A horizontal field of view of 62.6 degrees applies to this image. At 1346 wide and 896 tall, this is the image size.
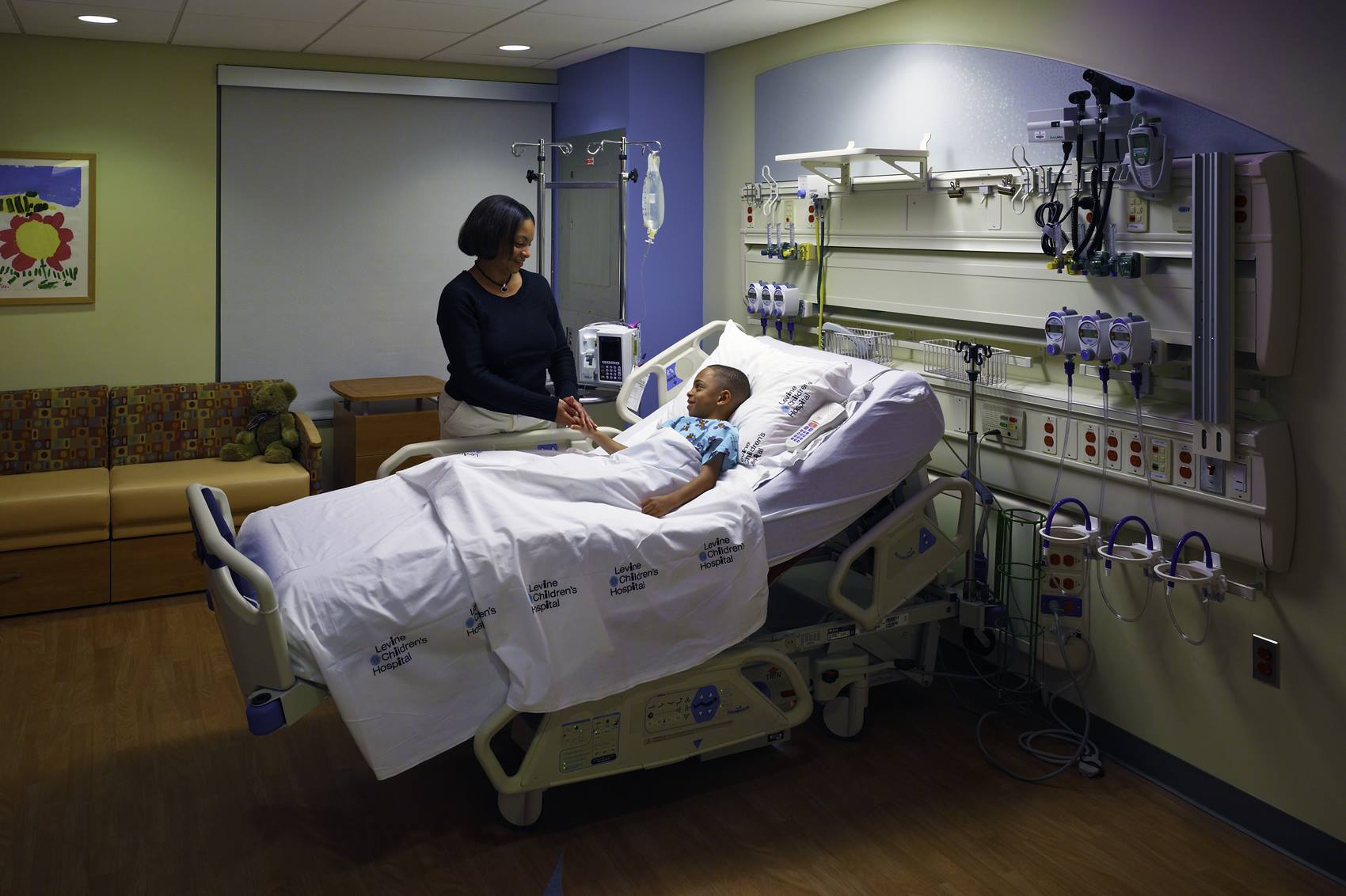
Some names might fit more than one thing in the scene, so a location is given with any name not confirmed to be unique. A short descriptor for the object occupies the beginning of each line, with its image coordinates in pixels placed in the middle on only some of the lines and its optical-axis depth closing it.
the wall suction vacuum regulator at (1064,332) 3.00
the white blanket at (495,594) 2.49
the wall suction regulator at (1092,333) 2.89
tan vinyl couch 4.30
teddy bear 4.94
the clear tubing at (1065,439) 3.13
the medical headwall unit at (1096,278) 2.62
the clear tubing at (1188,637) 2.89
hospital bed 2.47
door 5.29
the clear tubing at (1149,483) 2.92
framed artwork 4.79
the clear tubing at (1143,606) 3.03
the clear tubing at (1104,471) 3.04
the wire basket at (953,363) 3.47
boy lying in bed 3.06
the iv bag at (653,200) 4.74
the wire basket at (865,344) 4.02
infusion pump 4.76
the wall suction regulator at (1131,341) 2.82
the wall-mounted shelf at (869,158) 3.60
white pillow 3.31
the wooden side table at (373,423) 5.25
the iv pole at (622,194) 4.84
